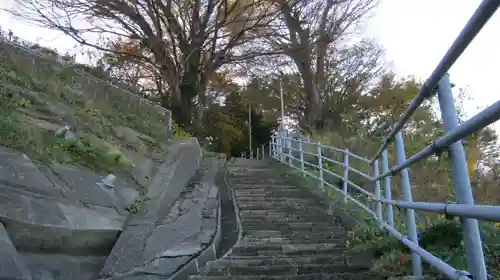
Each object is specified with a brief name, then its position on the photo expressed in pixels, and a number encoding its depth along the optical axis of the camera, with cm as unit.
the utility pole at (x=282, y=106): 2539
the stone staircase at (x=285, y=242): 461
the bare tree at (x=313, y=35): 1864
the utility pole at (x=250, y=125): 3345
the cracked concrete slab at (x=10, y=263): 404
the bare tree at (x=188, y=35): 1689
